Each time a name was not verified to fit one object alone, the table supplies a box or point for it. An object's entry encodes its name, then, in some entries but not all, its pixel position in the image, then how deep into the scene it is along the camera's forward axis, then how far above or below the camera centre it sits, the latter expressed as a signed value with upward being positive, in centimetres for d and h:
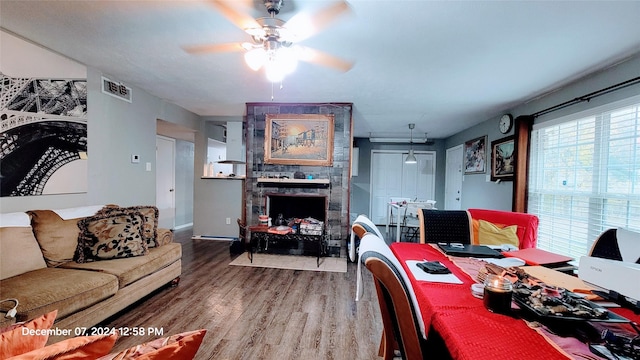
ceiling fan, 171 +100
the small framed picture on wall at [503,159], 371 +29
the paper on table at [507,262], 148 -48
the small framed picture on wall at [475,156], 461 +42
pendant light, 566 +37
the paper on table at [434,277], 123 -48
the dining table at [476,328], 74 -49
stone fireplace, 398 -13
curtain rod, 218 +82
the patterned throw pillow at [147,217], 258 -50
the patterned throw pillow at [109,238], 228 -62
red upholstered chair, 232 -41
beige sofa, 169 -77
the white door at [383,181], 690 -13
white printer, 93 -35
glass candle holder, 94 -42
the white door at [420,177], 681 -2
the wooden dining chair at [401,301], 86 -42
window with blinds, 222 +4
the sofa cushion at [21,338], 68 -46
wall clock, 384 +83
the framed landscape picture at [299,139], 399 +52
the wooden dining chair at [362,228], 145 -30
